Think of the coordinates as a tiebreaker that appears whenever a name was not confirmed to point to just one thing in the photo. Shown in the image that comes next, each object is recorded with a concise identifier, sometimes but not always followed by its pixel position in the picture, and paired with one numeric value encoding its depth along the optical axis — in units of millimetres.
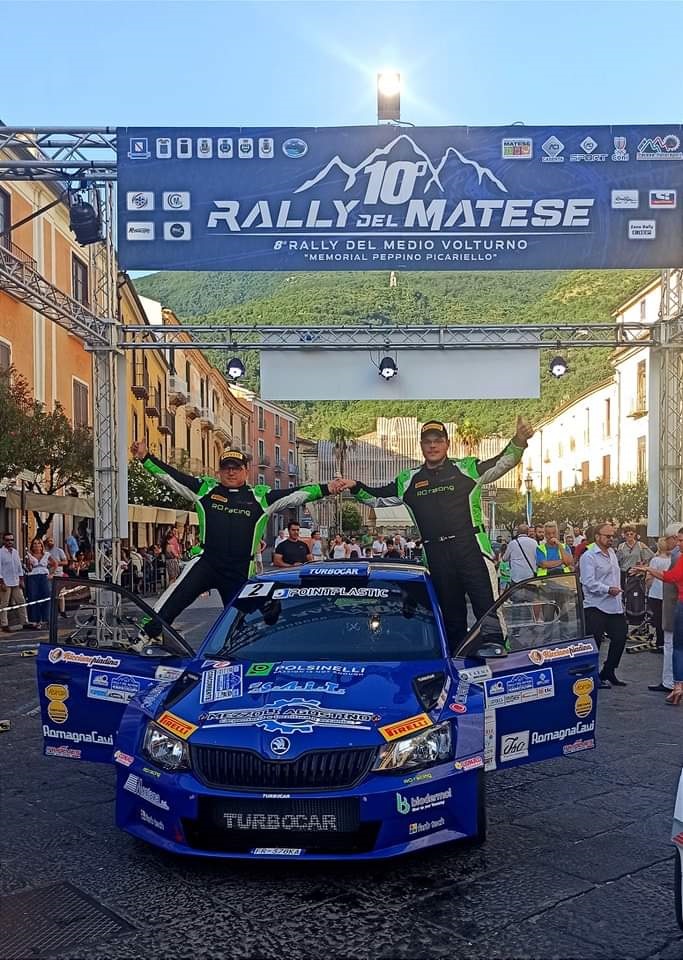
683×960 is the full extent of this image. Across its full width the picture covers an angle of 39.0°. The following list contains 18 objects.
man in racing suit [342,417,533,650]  7605
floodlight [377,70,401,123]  12203
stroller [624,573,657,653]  15503
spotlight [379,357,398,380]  15469
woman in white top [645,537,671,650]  13984
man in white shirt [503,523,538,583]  15125
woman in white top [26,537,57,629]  18172
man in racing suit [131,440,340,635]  7660
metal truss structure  14828
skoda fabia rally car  4199
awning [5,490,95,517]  18469
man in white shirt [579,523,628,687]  10625
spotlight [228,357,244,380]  16906
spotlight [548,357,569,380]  16812
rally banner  12164
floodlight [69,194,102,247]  13086
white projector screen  15680
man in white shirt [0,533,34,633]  17156
